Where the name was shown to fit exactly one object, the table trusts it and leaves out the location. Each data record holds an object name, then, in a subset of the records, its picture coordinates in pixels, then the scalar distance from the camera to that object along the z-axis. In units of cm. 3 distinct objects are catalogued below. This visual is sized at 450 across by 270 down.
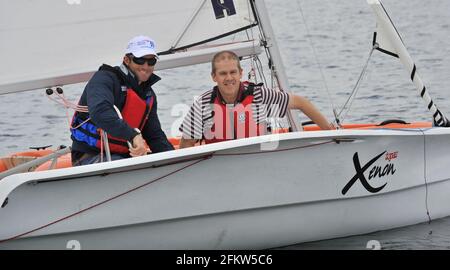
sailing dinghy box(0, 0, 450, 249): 1066
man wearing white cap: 1130
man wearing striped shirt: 1197
